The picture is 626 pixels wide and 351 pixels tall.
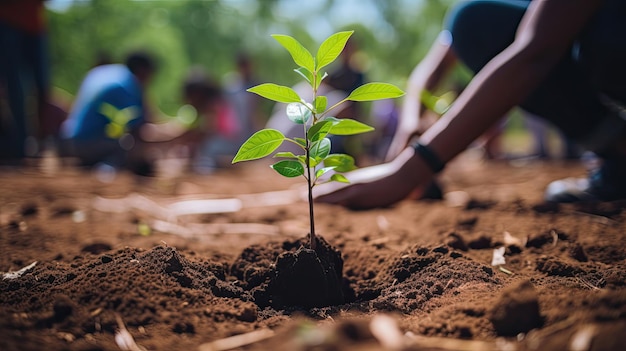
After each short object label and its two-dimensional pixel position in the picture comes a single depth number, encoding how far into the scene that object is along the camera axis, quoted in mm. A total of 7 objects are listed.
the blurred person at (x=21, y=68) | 4949
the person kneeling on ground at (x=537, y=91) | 1733
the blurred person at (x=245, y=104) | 7141
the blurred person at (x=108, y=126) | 4586
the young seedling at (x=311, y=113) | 1172
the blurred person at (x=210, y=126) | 6035
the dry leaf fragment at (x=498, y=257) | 1447
